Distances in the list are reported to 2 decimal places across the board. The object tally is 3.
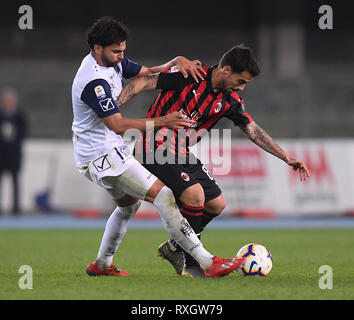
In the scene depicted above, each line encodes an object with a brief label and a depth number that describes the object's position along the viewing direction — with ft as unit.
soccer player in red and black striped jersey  44.50
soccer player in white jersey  41.93
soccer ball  45.06
